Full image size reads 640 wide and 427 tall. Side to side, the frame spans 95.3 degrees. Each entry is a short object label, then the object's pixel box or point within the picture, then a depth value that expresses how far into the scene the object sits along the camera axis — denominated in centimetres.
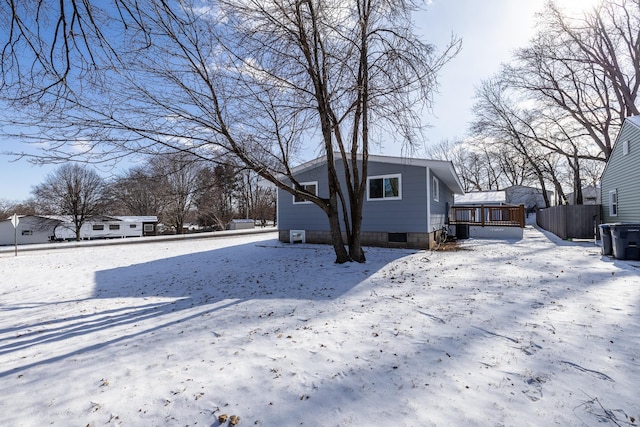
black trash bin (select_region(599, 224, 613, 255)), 823
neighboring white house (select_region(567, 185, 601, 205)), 3692
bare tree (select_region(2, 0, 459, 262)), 340
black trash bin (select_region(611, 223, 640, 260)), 747
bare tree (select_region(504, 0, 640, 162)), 1596
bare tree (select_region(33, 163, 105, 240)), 2761
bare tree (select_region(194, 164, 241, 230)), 3374
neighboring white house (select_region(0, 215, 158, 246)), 2944
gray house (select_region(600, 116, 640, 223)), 1045
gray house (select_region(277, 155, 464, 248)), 1030
